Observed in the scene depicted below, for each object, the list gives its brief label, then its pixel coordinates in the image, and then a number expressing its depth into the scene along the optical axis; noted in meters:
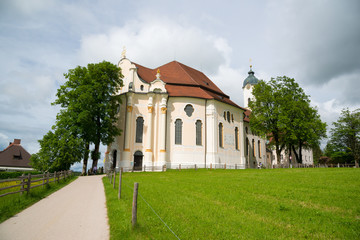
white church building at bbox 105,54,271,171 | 31.94
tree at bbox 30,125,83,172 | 23.80
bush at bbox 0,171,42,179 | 26.27
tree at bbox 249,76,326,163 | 31.86
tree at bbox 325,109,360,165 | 43.38
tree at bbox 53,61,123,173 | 27.23
